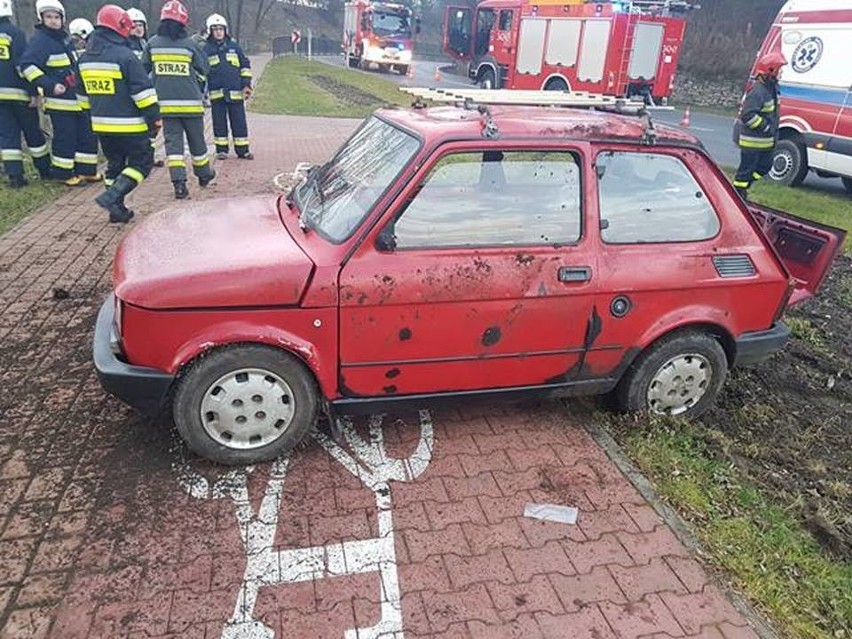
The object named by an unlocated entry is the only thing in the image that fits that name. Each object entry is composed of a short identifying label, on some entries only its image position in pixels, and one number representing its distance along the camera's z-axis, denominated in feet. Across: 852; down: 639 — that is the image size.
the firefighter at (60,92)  24.34
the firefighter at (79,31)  32.42
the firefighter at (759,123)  27.32
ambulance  32.45
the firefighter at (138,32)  30.81
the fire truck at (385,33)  97.45
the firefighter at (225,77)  30.14
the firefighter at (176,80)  24.12
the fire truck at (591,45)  55.36
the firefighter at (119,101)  20.54
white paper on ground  10.32
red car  10.08
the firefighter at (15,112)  24.68
